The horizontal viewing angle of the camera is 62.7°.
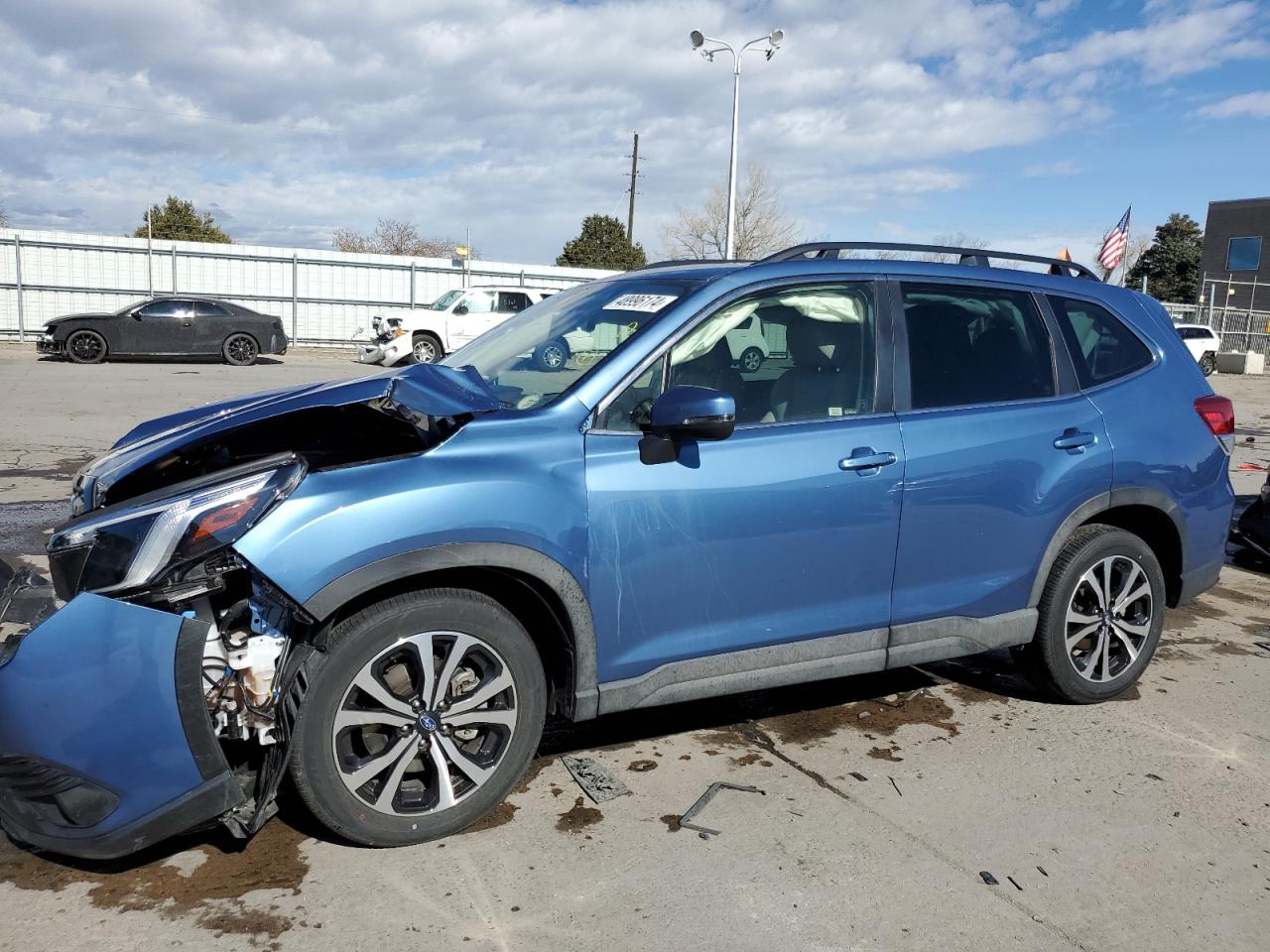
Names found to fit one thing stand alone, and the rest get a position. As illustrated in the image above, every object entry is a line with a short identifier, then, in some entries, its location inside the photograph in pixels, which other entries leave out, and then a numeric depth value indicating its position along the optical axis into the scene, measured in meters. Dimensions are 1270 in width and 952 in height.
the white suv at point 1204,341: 30.98
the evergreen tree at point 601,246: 50.12
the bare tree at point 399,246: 61.09
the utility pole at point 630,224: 51.88
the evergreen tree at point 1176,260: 60.50
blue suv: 2.78
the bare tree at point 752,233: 45.50
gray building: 50.91
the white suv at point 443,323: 21.73
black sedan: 20.86
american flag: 22.39
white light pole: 27.53
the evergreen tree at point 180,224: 48.25
